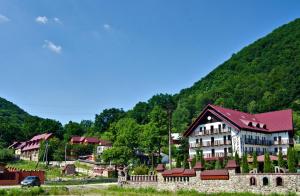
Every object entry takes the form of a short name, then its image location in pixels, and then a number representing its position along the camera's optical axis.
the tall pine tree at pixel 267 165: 43.86
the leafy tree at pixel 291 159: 46.00
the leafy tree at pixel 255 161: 46.92
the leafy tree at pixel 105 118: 149.12
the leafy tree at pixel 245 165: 43.92
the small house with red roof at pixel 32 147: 106.21
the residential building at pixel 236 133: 60.31
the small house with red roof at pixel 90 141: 106.38
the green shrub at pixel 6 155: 90.38
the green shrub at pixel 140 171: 48.22
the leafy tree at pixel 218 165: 50.53
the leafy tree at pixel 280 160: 48.31
